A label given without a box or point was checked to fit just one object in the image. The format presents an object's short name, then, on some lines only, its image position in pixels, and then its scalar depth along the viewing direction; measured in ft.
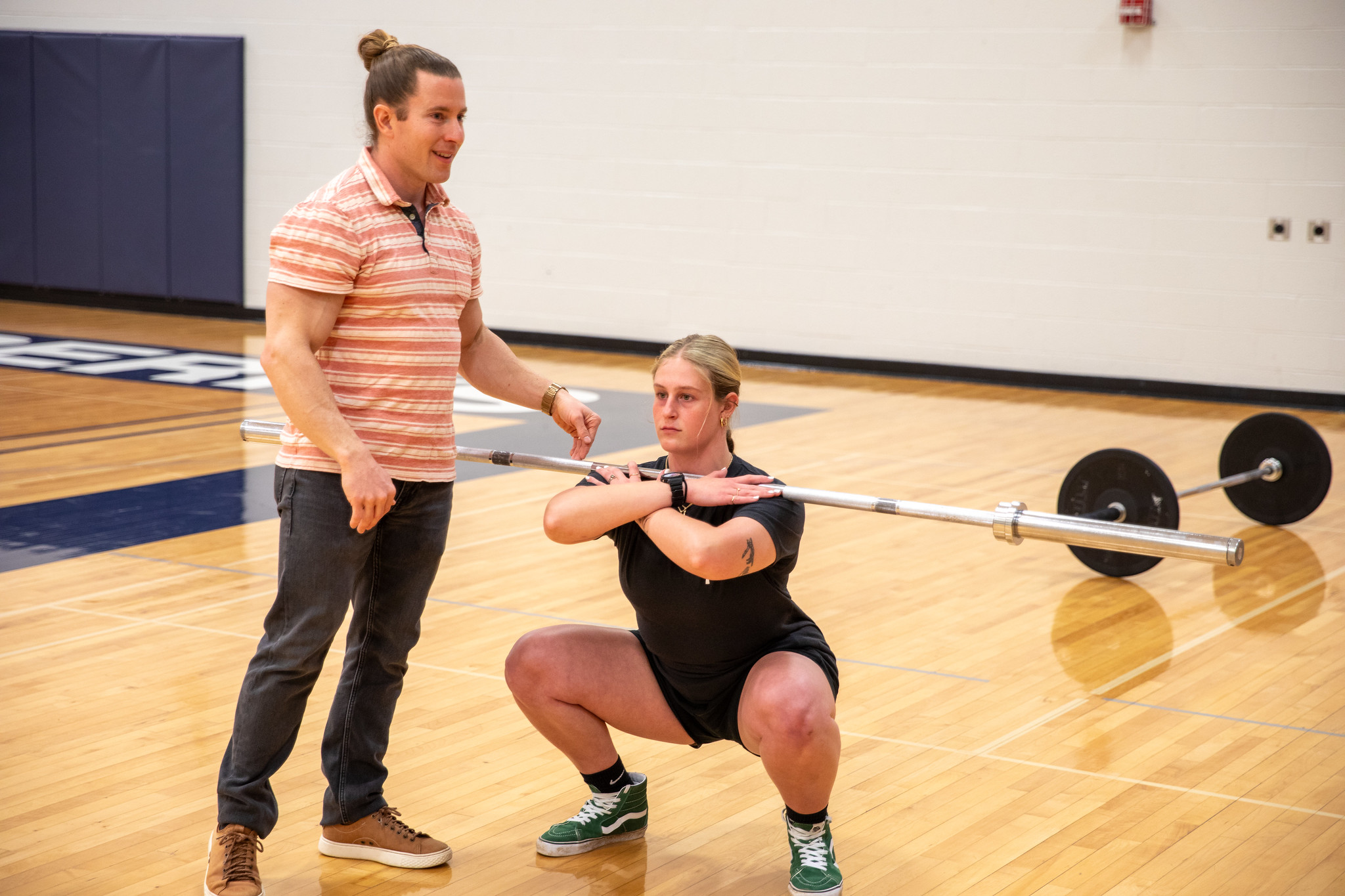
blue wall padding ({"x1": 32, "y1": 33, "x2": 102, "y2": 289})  41.57
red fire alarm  30.45
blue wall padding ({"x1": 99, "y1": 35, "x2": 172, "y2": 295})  40.83
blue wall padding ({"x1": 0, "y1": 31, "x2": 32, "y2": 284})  42.32
